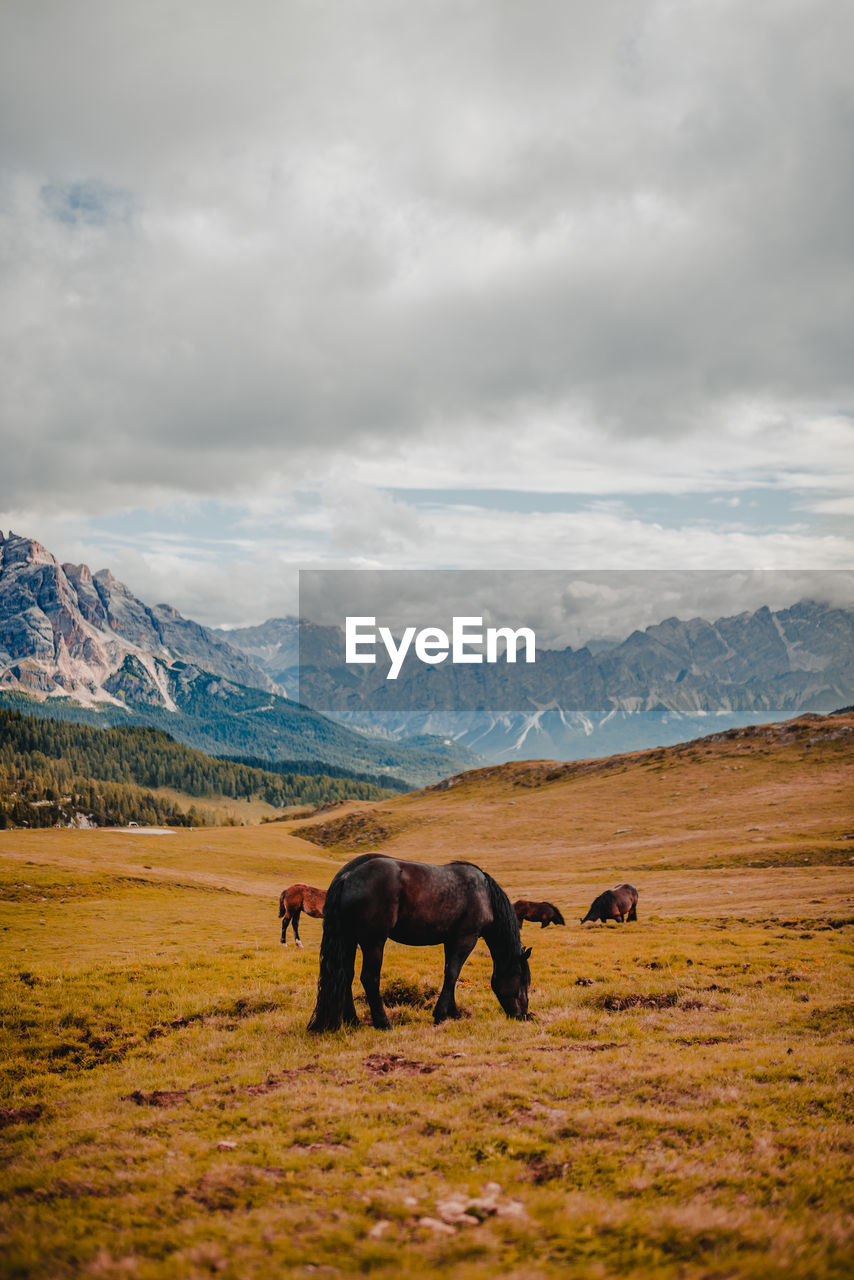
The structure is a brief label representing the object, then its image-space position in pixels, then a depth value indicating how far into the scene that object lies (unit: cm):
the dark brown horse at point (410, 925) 1563
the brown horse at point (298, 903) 3356
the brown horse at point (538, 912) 3812
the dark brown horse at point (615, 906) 3750
